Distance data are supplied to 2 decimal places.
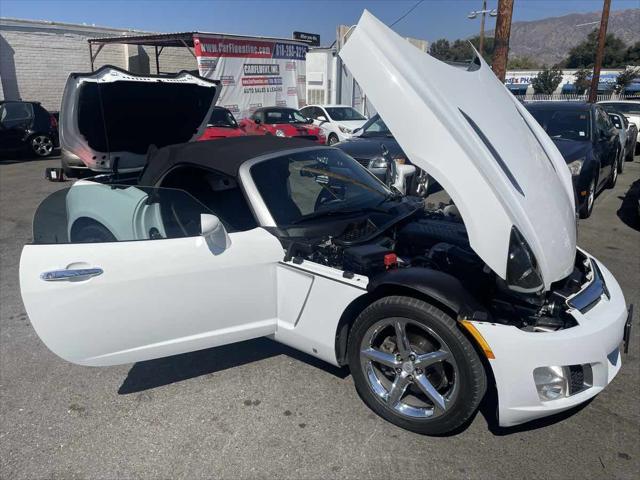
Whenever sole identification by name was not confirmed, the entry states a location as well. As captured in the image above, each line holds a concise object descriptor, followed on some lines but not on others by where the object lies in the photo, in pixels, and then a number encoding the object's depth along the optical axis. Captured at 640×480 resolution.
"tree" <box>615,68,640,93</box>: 44.82
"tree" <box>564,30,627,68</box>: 70.00
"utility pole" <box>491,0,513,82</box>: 10.72
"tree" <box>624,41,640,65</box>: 66.03
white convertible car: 2.42
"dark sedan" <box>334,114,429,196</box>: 7.71
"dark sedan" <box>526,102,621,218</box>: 6.93
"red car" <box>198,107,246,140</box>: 12.15
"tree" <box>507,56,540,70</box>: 97.76
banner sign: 18.67
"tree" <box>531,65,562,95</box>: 58.03
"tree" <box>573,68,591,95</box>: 55.02
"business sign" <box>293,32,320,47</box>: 30.65
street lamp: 44.79
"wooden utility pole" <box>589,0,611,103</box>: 19.97
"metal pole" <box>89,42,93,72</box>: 22.63
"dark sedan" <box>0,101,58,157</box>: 13.76
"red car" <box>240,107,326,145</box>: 13.70
